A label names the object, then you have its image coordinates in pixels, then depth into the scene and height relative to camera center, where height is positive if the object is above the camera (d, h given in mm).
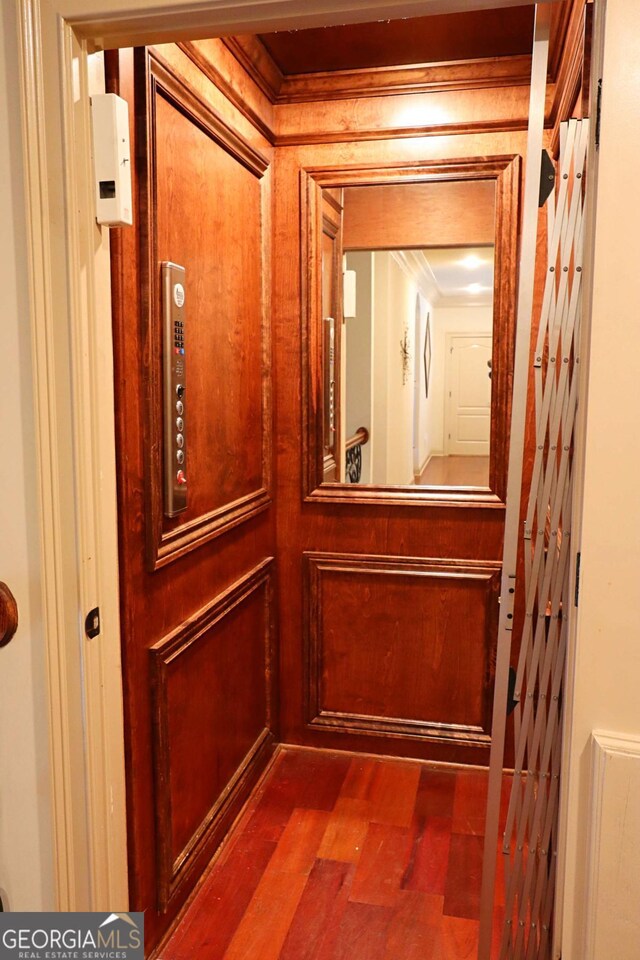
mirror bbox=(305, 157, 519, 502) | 2652 +181
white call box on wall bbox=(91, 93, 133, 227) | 1398 +413
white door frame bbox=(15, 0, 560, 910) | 1312 +3
